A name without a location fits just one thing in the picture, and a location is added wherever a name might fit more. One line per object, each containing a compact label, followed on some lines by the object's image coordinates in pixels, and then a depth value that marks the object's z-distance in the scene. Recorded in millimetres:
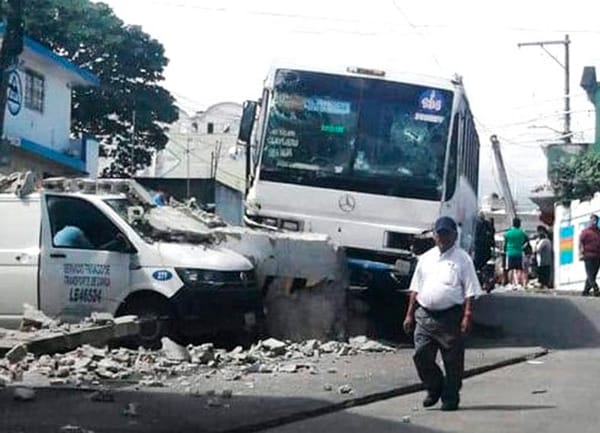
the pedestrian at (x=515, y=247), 27422
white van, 13258
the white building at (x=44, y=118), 29094
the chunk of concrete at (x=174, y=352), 12375
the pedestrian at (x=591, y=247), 23484
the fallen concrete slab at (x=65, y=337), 12031
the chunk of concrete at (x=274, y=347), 13312
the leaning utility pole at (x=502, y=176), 51156
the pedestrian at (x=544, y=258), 28625
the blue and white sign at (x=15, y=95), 28167
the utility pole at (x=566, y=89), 49781
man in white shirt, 10211
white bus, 14969
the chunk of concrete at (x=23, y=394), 10031
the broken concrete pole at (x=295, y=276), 14188
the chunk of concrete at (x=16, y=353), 11562
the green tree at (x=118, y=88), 40688
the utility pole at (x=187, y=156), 52700
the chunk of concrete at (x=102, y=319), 12766
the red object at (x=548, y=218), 38794
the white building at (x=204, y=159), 40403
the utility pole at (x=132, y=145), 43531
